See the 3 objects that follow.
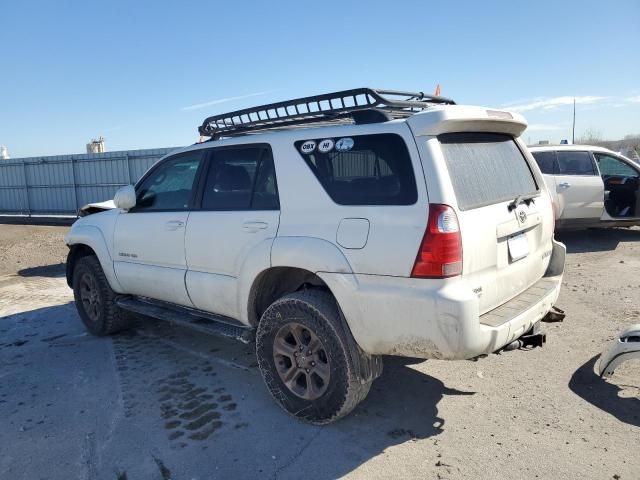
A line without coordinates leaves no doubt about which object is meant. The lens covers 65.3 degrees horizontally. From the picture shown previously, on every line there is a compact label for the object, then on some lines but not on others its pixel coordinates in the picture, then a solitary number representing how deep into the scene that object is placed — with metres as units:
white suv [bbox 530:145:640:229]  8.89
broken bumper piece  3.55
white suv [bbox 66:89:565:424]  2.81
